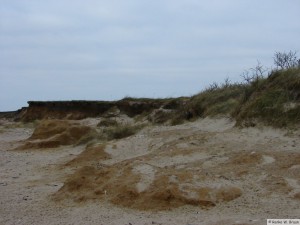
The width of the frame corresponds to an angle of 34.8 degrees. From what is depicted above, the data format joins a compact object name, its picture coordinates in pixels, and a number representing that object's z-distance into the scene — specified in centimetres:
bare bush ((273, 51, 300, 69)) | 1450
